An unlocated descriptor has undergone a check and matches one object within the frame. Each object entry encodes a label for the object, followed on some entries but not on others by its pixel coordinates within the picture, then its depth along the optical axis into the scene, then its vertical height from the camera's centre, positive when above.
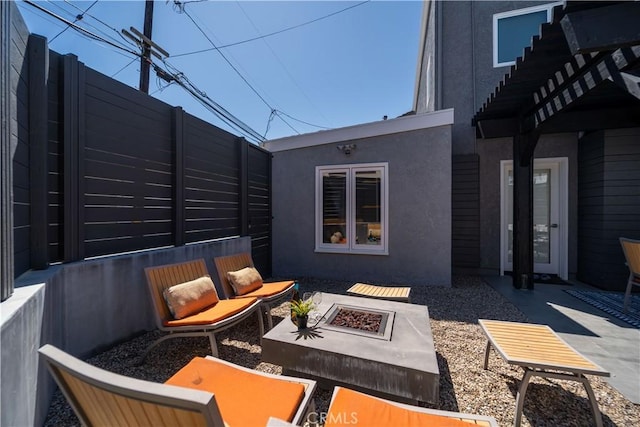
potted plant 2.47 -0.95
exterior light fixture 5.78 +1.42
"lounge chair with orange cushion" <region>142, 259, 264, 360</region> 2.62 -1.04
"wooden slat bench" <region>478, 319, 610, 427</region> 1.88 -1.14
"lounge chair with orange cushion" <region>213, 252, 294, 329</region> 3.47 -1.03
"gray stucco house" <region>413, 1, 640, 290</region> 4.99 +1.17
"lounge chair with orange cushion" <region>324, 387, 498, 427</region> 1.40 -1.12
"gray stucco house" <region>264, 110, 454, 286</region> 5.32 +0.22
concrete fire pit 1.90 -1.12
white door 6.01 -0.09
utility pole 6.43 +3.93
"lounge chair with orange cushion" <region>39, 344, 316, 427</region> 0.85 -0.78
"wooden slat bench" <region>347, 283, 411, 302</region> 3.67 -1.18
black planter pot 2.47 -1.03
